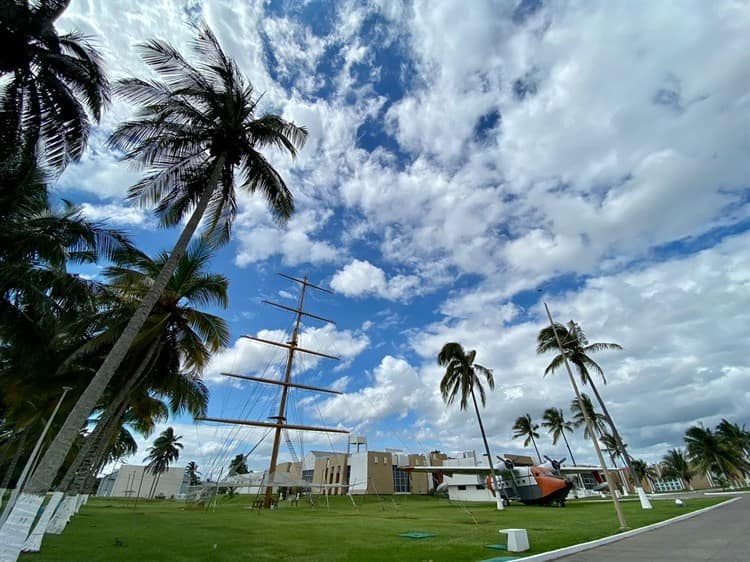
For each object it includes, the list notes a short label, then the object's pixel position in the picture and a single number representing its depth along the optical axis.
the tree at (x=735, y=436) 53.26
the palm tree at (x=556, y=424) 54.00
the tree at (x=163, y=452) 60.47
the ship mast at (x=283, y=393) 30.70
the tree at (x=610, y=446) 52.18
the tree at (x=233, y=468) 30.75
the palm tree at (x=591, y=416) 39.24
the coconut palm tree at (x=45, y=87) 9.34
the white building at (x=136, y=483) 66.31
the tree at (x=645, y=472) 70.17
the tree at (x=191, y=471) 78.60
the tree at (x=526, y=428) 54.89
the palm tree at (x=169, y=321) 13.71
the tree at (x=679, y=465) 65.44
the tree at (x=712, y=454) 50.56
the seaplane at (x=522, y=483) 26.22
